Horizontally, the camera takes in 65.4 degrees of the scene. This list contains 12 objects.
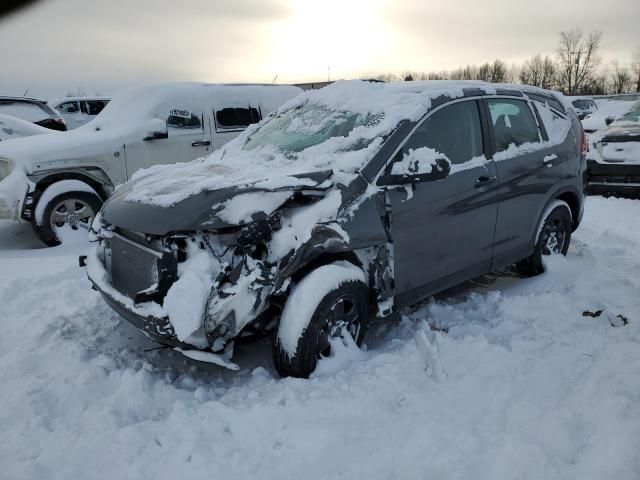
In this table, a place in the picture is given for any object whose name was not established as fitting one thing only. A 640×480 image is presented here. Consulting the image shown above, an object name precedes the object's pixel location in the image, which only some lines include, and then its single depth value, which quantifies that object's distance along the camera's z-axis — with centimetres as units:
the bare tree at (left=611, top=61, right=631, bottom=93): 6544
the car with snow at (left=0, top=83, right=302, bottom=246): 583
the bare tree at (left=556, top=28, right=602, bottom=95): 6269
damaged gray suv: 271
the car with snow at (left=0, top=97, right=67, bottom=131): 1101
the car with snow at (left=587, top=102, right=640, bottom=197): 810
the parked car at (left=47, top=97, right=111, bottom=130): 1556
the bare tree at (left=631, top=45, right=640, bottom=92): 5716
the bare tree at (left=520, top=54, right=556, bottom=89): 6631
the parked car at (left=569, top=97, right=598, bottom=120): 2472
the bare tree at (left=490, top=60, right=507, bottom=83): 6944
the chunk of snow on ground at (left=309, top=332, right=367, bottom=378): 299
